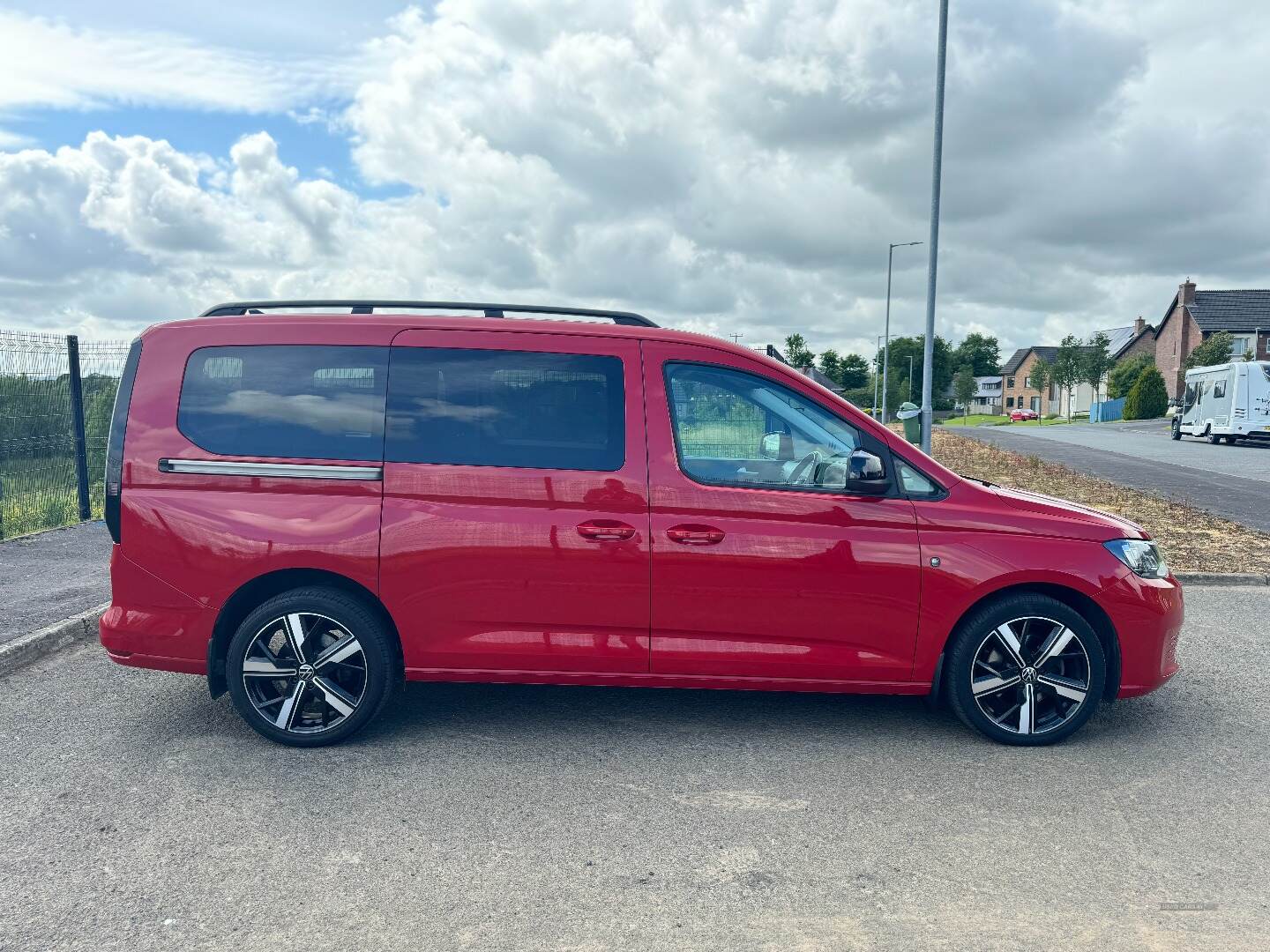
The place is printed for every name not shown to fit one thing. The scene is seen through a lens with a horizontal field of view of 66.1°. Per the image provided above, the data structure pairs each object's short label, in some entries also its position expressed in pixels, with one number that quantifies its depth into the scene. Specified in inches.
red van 163.6
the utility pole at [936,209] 527.2
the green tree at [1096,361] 3009.4
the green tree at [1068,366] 3080.7
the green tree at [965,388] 4559.5
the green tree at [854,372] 4042.3
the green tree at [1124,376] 2856.8
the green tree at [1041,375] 3604.8
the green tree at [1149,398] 2384.4
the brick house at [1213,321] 2664.9
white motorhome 1185.4
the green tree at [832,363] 4049.5
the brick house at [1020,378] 4729.3
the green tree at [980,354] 6496.1
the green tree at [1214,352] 2388.0
